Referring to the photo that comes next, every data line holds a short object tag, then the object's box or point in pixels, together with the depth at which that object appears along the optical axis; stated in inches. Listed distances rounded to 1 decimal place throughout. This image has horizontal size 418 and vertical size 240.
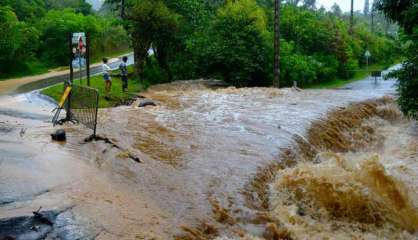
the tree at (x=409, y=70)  602.9
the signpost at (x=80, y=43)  741.9
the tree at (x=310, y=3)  3420.8
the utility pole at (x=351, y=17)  2186.3
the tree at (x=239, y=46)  1263.5
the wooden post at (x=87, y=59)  793.4
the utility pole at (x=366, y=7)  4473.7
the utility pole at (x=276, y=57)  1165.6
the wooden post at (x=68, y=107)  555.2
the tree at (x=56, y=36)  1396.4
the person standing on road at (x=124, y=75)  945.8
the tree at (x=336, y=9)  4237.2
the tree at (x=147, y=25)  1144.2
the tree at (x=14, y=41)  1126.4
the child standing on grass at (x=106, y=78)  874.9
